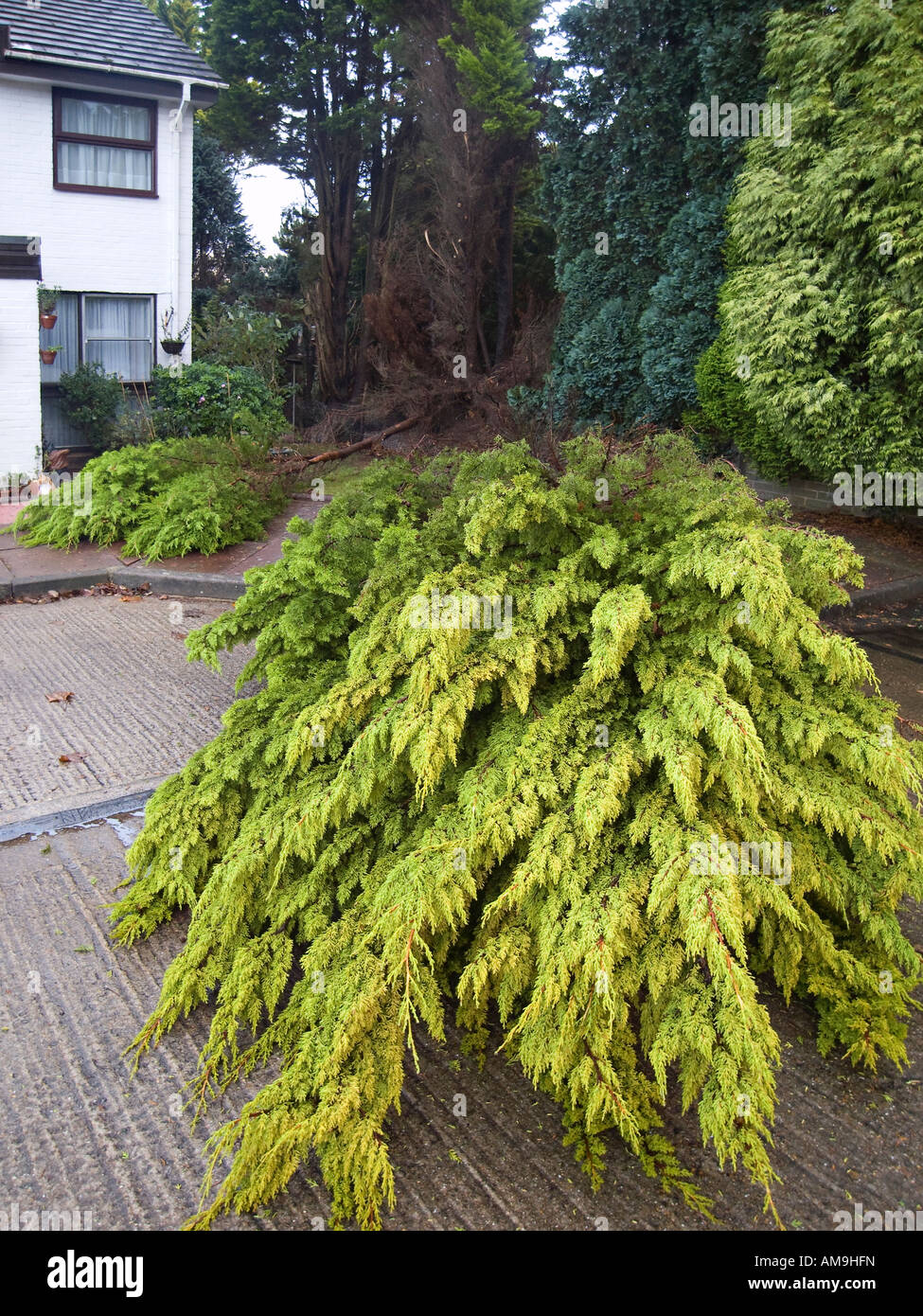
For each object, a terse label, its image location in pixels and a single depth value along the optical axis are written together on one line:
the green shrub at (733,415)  11.39
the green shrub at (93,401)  14.95
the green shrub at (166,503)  9.79
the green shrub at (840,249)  9.27
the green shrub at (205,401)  13.52
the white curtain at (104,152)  15.13
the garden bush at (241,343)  16.06
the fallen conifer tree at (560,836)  3.04
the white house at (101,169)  14.59
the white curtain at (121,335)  15.69
